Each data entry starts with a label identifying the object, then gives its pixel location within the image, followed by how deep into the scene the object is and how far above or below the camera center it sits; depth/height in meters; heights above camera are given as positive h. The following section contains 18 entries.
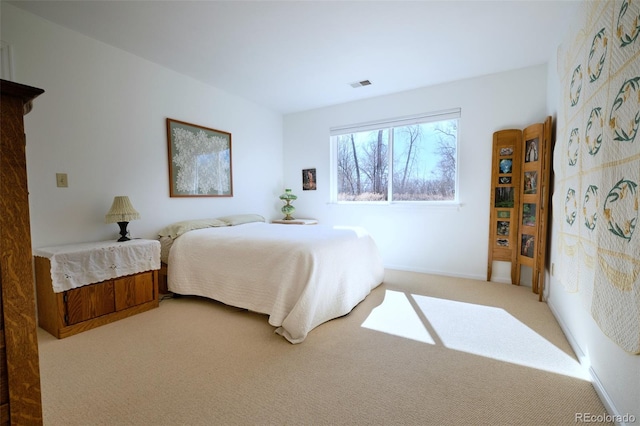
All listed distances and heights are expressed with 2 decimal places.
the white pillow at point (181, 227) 2.98 -0.30
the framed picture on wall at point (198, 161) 3.28 +0.50
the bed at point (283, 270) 2.16 -0.63
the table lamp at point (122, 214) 2.51 -0.12
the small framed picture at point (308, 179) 4.68 +0.34
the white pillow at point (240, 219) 3.57 -0.26
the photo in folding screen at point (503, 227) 3.31 -0.35
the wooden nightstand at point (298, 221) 4.31 -0.35
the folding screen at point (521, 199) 2.77 -0.01
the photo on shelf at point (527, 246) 3.07 -0.54
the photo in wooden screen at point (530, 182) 2.99 +0.17
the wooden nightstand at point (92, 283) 2.07 -0.67
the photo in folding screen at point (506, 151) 3.25 +0.55
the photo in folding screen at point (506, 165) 3.26 +0.38
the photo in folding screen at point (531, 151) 2.97 +0.51
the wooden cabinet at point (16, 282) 0.65 -0.19
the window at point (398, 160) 3.73 +0.57
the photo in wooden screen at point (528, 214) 3.03 -0.18
